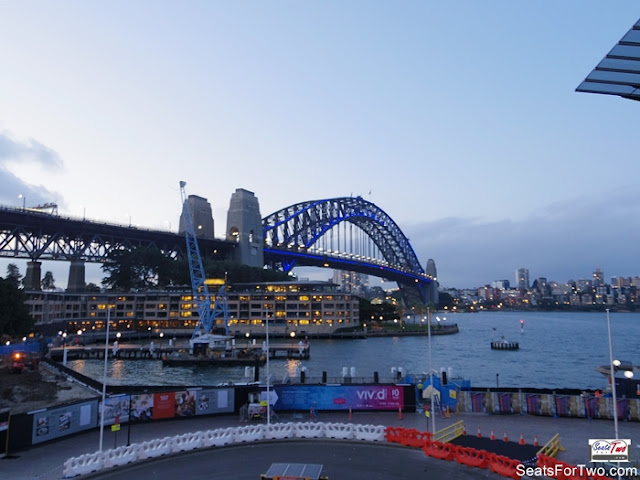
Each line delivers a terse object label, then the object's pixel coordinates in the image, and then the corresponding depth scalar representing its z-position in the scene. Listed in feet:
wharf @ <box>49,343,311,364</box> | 225.35
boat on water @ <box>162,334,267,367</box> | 208.13
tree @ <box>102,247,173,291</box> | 402.31
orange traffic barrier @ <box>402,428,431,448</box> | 63.31
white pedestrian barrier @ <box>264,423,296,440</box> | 68.49
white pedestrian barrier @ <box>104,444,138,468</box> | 57.31
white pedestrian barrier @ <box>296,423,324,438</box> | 68.44
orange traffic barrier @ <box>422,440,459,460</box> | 58.55
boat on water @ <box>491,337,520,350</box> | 271.90
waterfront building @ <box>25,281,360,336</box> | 339.77
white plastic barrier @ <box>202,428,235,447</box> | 65.41
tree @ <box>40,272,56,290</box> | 533.14
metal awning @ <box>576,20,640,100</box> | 47.78
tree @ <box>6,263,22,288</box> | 430.00
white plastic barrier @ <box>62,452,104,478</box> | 53.72
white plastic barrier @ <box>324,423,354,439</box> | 67.36
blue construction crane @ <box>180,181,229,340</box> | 293.55
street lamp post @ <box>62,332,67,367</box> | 201.52
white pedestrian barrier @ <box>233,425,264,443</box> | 67.15
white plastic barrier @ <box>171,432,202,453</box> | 63.00
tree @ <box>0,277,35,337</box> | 169.99
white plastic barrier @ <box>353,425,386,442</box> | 66.39
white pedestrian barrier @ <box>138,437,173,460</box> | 60.49
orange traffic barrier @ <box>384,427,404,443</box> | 65.36
